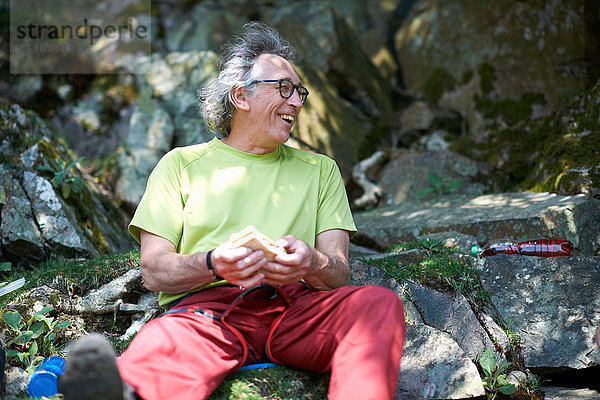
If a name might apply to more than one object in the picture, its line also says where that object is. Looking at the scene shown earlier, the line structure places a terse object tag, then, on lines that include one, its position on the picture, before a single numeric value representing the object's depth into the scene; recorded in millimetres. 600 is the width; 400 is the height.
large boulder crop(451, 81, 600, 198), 4680
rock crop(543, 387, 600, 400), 3199
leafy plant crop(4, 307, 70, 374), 3127
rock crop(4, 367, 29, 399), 2959
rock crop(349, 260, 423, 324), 3596
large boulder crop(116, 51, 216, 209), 6320
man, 2389
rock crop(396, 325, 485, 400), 3016
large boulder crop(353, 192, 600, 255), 4293
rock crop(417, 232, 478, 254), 4227
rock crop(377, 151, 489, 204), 6156
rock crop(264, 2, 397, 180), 6879
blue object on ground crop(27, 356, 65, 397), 2678
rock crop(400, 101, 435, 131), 7965
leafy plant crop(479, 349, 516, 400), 3166
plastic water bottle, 4047
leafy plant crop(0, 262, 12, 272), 3865
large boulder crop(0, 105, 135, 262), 4270
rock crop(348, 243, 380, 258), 4672
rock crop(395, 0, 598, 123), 7168
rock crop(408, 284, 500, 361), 3420
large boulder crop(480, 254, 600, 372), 3428
